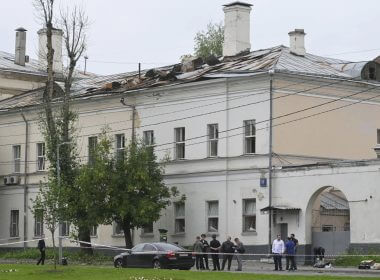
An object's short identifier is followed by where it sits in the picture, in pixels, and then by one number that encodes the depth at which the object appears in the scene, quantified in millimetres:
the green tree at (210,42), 98812
